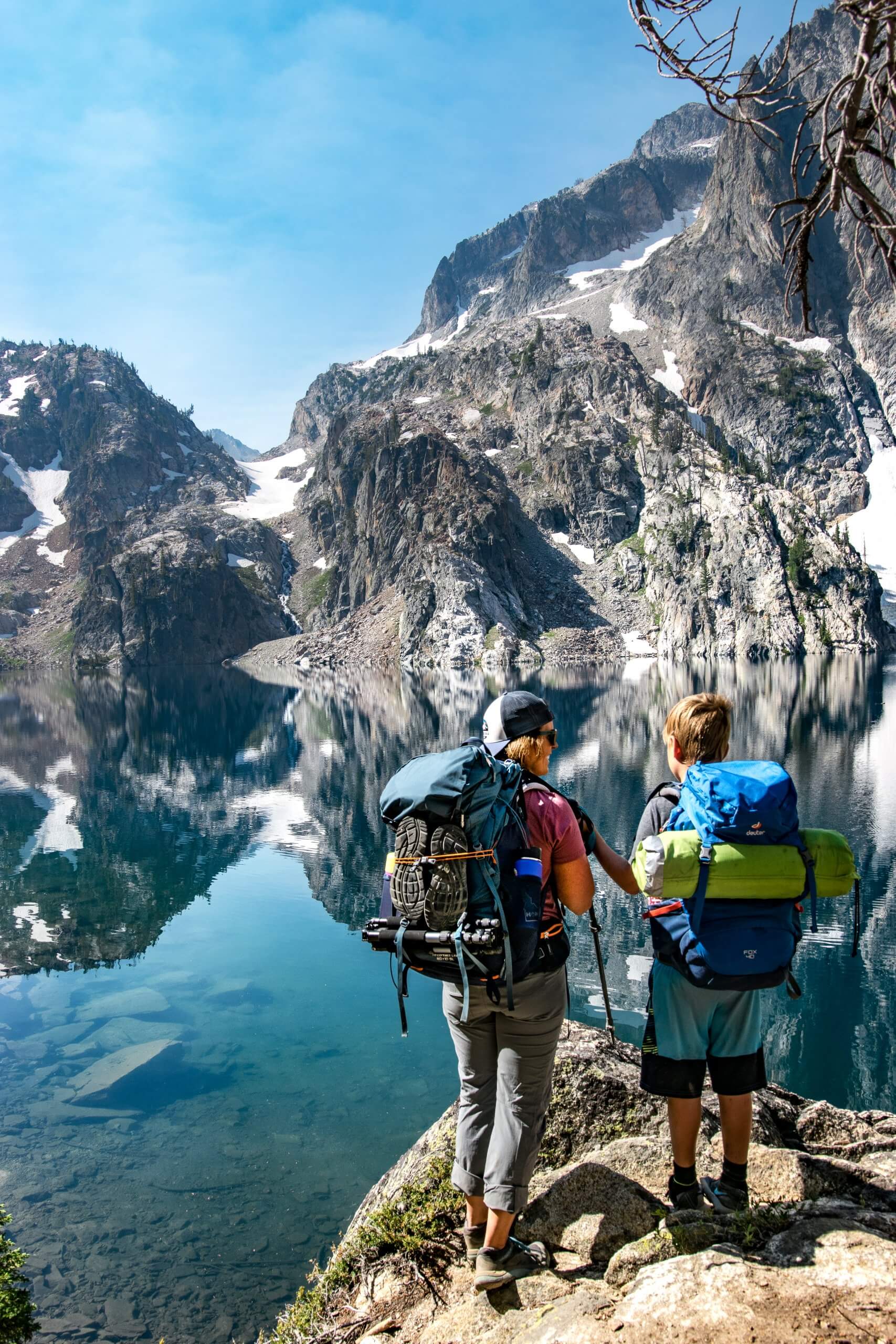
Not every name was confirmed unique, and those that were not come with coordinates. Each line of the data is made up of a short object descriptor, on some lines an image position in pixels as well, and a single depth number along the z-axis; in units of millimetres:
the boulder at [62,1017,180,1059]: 13773
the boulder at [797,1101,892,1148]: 5406
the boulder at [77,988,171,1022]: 15252
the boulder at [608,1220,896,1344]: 3086
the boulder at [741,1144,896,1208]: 4266
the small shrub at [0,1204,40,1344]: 5371
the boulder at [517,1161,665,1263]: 4359
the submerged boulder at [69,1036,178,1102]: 12344
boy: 4301
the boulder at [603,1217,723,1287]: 3875
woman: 4203
